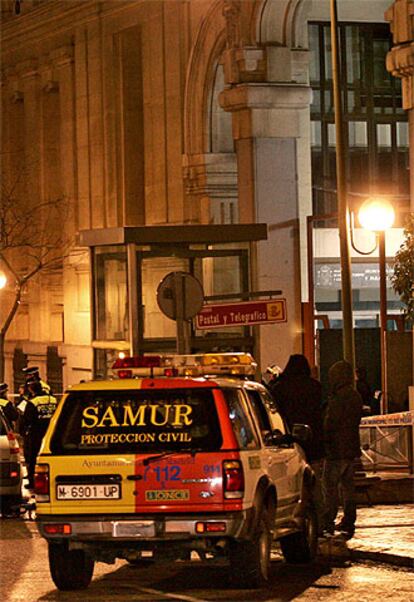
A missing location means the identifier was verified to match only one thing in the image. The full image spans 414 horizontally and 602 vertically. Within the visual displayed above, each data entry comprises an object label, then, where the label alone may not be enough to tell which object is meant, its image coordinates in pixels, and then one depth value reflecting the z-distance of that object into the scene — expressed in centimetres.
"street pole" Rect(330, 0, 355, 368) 2153
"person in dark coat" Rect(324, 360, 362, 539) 1667
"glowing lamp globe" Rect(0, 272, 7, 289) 3913
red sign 2212
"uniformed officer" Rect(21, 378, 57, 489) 2217
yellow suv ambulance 1285
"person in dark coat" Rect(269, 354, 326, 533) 1681
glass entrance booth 2361
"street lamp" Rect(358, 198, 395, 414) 2358
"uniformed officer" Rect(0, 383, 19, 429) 2385
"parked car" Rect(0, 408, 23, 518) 1988
